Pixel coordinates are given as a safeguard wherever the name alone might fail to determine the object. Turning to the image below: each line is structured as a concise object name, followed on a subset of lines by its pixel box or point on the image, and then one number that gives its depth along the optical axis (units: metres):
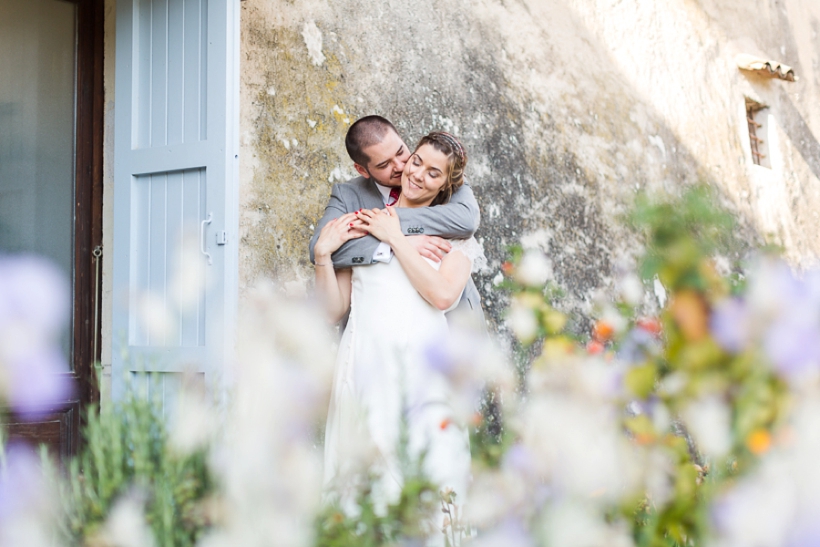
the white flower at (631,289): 1.06
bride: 2.28
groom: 2.41
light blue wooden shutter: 2.87
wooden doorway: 3.35
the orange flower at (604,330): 1.37
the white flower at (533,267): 1.32
